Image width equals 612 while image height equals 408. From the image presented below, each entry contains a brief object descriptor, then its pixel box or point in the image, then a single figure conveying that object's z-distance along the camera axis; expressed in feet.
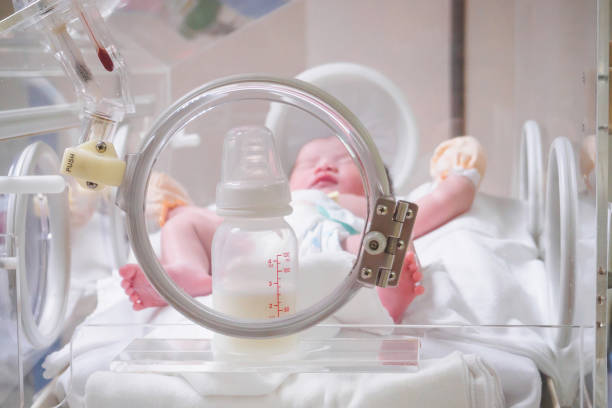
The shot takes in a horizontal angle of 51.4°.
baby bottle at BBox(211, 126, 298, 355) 1.95
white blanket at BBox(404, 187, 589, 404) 2.18
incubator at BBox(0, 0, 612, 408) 1.83
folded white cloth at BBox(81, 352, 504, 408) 1.98
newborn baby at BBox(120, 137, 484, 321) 2.62
